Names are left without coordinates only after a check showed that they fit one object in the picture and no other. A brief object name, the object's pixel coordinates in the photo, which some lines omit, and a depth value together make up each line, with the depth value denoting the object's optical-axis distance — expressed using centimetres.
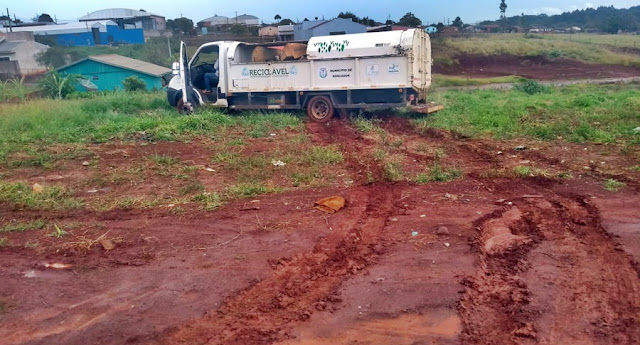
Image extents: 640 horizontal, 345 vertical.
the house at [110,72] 3005
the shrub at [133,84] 2741
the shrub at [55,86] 2364
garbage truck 1235
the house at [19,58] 3712
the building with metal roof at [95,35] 5025
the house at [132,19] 5819
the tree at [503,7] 8400
